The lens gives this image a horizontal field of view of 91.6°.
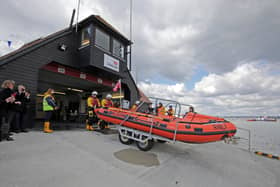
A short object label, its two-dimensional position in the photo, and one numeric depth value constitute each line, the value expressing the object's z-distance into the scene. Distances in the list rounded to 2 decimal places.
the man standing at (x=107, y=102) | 5.67
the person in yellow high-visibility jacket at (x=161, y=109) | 4.40
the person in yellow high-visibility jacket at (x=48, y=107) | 4.59
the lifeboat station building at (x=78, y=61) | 5.01
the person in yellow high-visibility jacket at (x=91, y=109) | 5.62
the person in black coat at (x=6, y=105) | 3.19
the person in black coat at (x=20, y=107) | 4.00
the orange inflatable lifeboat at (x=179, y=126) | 3.16
